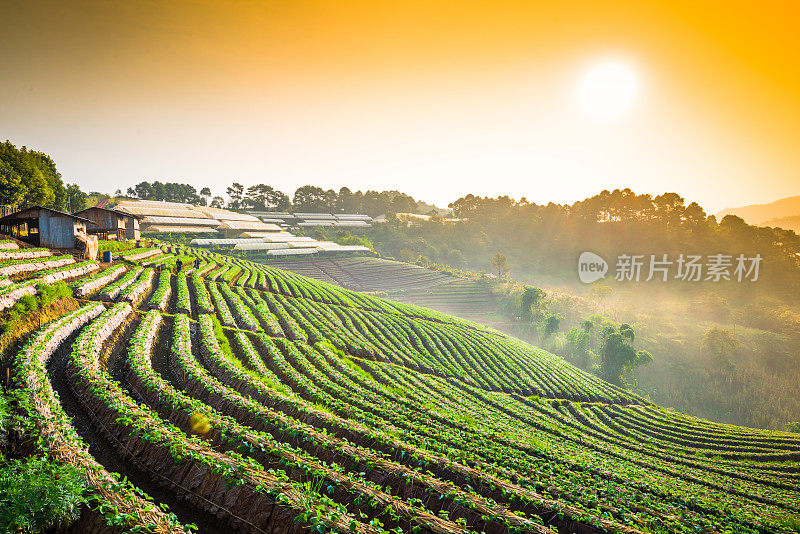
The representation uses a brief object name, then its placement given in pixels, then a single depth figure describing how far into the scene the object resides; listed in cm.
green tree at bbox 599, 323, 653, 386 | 6900
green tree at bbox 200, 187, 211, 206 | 16849
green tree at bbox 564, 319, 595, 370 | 8044
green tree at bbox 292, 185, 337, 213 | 18888
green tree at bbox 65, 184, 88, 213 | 8934
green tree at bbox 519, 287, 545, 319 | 9112
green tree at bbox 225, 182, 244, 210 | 17096
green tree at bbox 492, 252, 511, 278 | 12231
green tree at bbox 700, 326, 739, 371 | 7794
